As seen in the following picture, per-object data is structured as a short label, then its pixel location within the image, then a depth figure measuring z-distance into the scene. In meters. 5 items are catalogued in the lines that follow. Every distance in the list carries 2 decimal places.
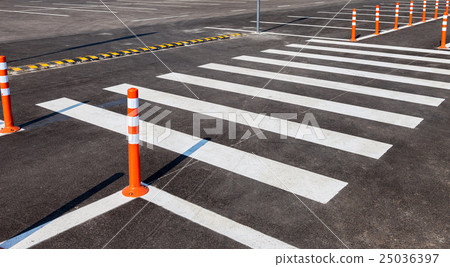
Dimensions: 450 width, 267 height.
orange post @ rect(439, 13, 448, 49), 14.37
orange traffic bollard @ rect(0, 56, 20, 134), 7.64
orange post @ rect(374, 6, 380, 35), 17.70
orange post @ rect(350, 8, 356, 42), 16.17
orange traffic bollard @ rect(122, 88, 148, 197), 5.27
